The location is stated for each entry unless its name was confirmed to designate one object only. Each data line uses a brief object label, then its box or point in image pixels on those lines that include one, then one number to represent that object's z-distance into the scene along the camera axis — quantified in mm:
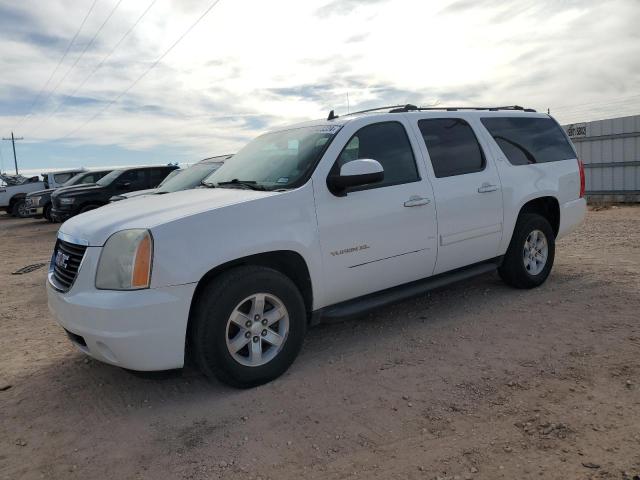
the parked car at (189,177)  9203
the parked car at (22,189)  21672
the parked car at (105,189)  14070
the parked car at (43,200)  18391
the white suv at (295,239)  3260
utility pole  72288
